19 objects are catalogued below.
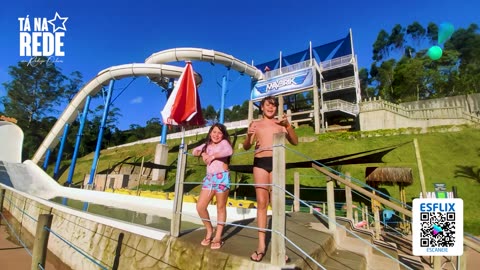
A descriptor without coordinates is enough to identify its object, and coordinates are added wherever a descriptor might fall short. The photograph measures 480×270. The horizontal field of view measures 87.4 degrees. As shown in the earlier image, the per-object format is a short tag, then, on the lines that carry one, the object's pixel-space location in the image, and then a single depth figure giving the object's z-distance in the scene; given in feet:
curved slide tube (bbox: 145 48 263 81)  60.03
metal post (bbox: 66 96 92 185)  65.44
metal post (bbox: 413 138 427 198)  15.04
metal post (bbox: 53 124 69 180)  70.44
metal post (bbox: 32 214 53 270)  9.25
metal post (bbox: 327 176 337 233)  11.92
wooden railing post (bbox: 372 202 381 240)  18.61
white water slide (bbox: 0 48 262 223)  36.37
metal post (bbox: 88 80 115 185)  62.17
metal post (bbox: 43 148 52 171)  73.19
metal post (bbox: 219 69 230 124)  66.44
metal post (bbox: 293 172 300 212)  19.66
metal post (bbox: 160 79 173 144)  63.16
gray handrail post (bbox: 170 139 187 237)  9.46
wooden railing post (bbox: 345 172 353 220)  17.08
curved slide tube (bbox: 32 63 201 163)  59.29
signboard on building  70.03
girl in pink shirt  8.85
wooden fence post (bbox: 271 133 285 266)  6.38
